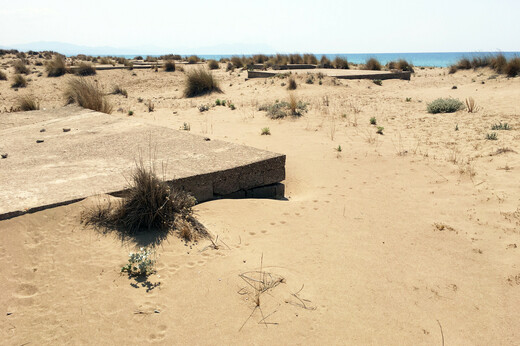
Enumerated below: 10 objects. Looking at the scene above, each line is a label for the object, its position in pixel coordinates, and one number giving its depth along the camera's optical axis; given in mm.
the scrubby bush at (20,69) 19672
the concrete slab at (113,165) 3674
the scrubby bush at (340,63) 22859
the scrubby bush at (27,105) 10185
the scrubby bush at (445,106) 9789
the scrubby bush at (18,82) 16156
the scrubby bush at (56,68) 18666
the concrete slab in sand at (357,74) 17281
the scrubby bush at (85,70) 19219
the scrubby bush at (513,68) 15078
